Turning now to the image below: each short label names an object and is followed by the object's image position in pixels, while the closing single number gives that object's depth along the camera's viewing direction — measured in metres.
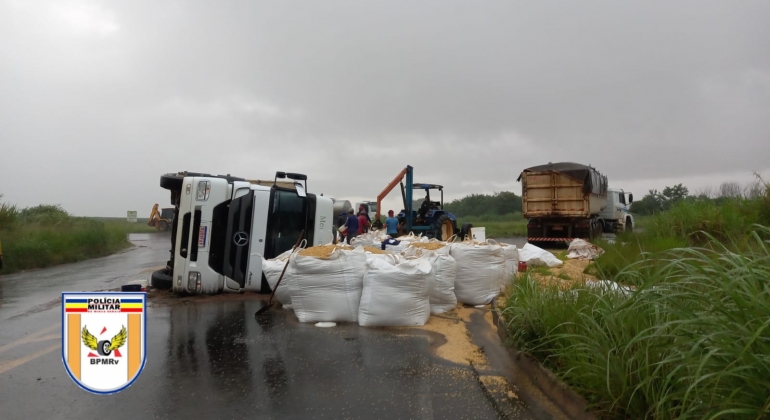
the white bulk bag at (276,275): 7.10
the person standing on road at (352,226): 14.57
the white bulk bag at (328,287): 6.29
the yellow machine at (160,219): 44.38
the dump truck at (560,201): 17.44
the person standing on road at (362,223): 15.25
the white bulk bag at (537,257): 10.12
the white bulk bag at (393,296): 6.00
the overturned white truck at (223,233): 7.90
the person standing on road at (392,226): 15.04
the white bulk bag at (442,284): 6.77
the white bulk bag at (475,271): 7.36
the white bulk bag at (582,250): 12.07
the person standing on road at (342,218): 17.67
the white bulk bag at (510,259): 8.26
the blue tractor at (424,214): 17.83
